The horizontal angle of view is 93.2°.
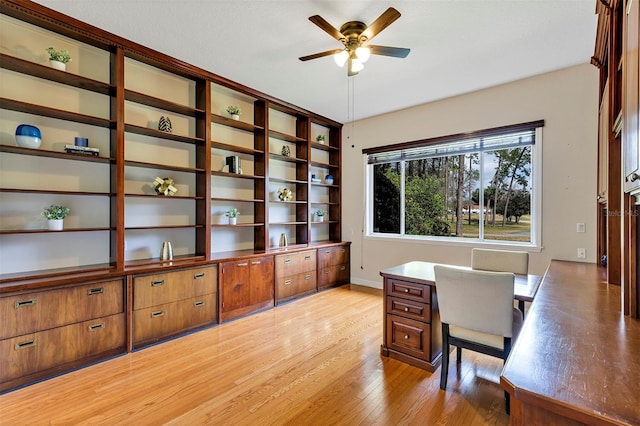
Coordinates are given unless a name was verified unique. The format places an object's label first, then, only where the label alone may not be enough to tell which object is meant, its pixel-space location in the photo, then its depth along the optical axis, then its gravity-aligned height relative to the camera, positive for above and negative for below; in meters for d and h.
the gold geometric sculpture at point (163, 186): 3.28 +0.30
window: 3.82 +0.39
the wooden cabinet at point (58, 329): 2.20 -0.92
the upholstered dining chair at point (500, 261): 2.73 -0.44
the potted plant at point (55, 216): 2.54 -0.02
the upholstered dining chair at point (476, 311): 1.90 -0.65
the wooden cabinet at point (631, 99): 1.09 +0.47
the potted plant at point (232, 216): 3.96 -0.04
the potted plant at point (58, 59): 2.57 +1.32
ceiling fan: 2.45 +1.44
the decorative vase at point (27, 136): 2.42 +0.62
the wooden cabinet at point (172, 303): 2.87 -0.92
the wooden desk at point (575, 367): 0.74 -0.46
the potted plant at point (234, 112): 3.89 +1.32
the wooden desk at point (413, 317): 2.44 -0.87
